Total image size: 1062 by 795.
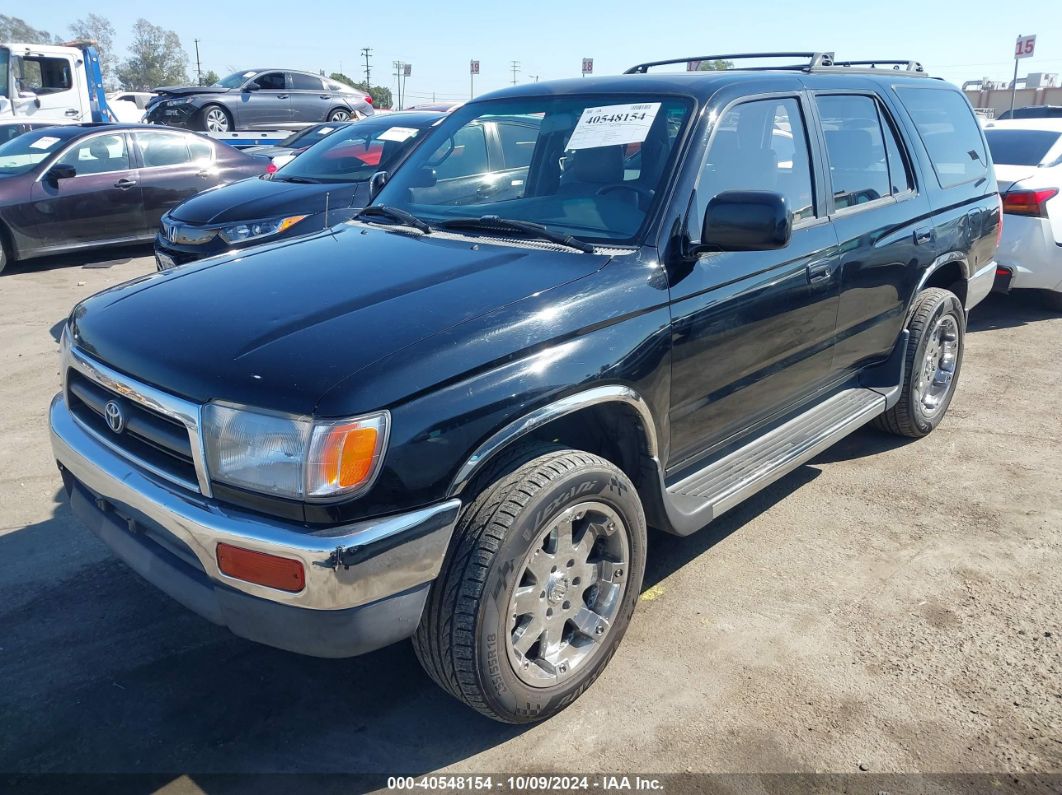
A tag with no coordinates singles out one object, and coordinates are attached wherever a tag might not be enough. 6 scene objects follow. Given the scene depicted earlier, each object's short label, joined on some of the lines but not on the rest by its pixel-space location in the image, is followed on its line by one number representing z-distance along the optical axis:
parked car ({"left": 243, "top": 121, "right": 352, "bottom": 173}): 10.90
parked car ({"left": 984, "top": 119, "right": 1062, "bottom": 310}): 7.10
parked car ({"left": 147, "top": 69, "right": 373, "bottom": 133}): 18.09
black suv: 2.27
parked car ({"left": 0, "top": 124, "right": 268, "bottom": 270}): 9.15
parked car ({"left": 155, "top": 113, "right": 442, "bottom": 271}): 6.71
